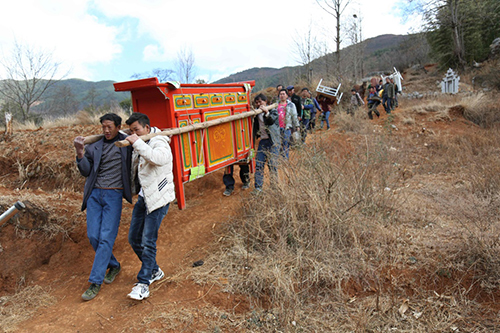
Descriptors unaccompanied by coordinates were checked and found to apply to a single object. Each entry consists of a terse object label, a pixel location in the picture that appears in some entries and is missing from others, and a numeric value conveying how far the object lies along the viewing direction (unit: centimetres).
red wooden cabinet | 455
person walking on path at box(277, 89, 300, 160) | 575
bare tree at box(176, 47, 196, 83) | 2135
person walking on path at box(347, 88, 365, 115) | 1252
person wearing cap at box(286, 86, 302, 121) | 819
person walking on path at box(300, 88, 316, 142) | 868
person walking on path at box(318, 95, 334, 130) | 1159
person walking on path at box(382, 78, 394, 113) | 1171
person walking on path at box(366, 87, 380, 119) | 1194
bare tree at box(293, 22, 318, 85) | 1984
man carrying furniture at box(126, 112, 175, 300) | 314
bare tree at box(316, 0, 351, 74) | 1570
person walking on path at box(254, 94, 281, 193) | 535
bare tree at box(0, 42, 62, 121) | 1672
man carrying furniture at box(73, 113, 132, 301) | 332
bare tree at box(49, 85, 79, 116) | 3161
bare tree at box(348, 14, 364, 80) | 2165
